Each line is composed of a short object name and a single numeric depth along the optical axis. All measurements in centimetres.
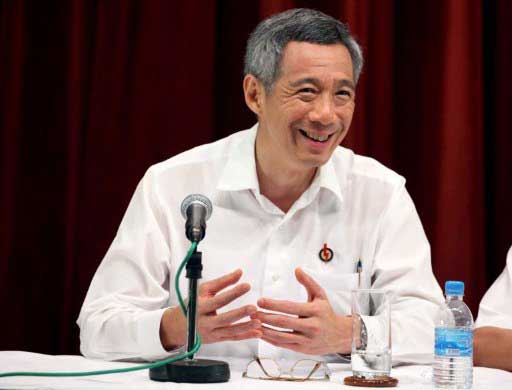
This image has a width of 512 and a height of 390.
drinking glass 584
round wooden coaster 580
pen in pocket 642
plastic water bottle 581
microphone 577
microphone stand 578
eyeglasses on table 587
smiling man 635
